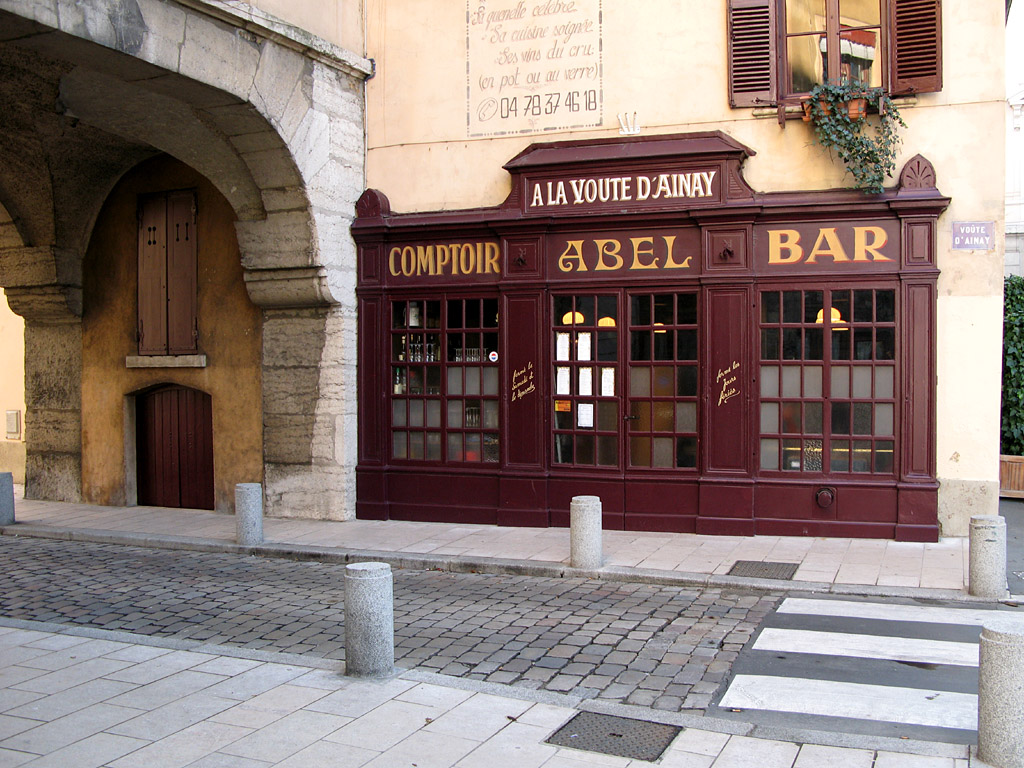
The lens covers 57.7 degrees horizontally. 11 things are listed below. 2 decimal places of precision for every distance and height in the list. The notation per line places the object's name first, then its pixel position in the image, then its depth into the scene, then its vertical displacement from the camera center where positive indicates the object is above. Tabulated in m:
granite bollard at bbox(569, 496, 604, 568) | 9.07 -1.69
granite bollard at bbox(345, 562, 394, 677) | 5.86 -1.66
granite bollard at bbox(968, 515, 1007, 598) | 7.84 -1.67
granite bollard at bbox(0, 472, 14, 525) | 12.12 -1.73
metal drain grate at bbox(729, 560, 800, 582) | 8.76 -2.02
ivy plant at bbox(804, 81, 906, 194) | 10.17 +2.57
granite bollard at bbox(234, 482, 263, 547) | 10.58 -1.75
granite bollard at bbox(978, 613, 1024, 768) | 4.42 -1.64
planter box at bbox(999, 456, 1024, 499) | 13.25 -1.69
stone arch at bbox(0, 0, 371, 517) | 9.87 +2.67
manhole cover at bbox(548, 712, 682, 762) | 4.79 -2.00
